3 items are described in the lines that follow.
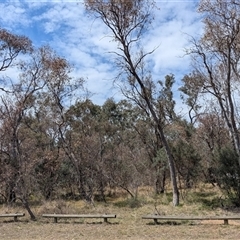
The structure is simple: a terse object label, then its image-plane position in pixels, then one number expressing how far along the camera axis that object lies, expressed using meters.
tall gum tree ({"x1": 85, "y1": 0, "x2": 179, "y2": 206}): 15.45
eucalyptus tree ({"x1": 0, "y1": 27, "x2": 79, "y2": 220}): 16.54
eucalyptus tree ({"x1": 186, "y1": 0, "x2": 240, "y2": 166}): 13.43
